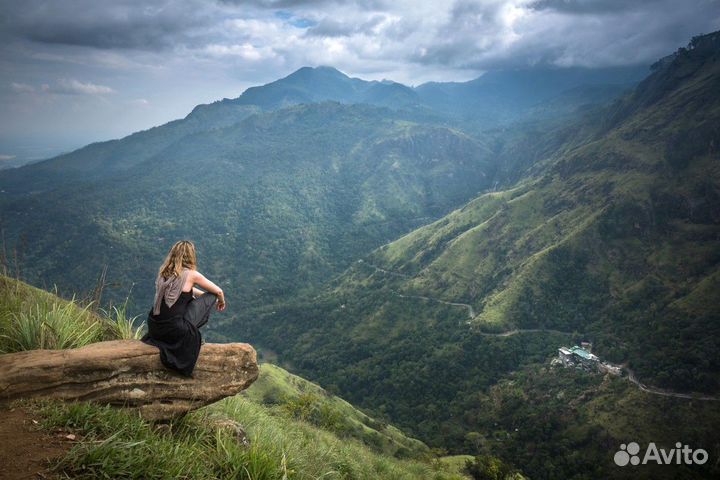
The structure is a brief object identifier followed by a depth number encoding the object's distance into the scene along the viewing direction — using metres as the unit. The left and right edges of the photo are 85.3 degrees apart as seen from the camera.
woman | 8.01
